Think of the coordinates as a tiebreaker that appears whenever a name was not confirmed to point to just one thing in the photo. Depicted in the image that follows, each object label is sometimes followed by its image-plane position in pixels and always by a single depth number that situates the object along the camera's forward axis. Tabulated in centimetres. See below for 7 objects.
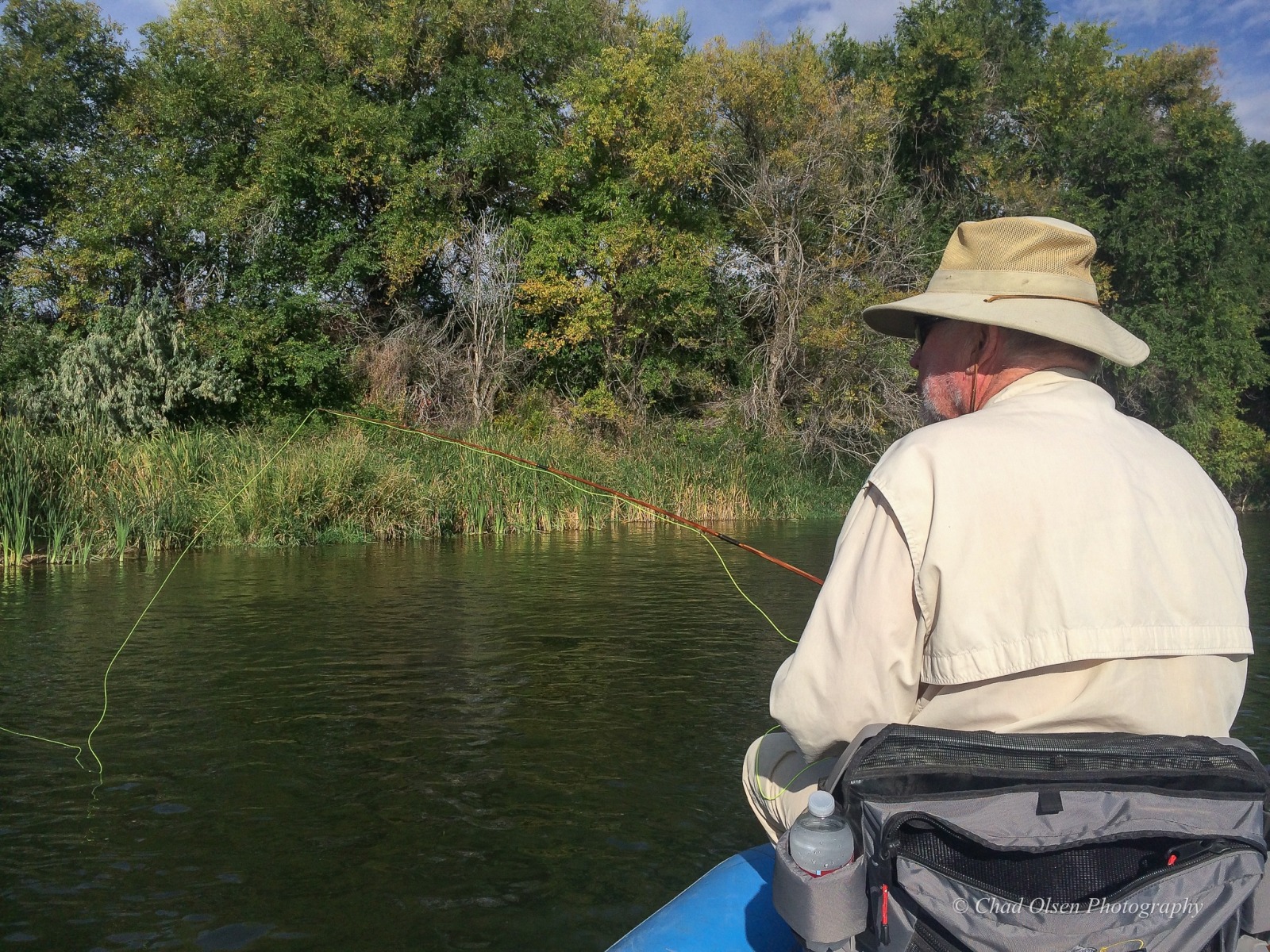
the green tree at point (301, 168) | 2159
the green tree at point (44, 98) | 2161
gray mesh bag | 166
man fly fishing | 179
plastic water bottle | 173
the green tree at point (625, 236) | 2288
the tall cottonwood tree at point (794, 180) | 2394
